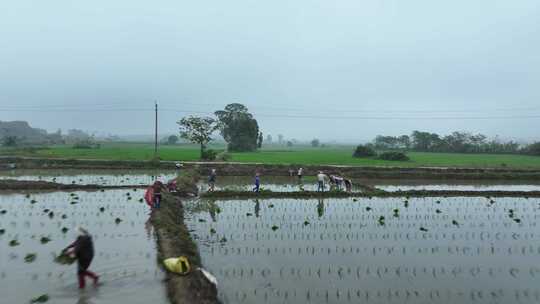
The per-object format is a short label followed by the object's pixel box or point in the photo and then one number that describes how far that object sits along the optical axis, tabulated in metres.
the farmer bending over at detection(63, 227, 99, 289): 9.23
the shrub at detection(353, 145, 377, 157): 55.91
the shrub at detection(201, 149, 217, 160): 44.94
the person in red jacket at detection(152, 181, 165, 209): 17.23
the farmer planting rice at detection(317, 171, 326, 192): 24.02
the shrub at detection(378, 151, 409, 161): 49.22
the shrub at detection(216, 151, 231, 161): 45.66
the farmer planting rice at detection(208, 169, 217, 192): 25.53
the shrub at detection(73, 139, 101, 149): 70.36
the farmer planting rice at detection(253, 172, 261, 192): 23.44
